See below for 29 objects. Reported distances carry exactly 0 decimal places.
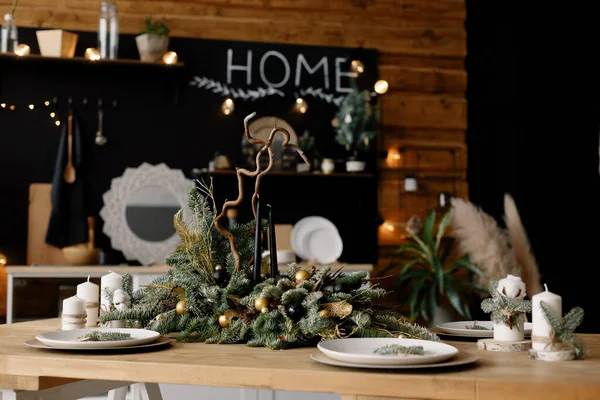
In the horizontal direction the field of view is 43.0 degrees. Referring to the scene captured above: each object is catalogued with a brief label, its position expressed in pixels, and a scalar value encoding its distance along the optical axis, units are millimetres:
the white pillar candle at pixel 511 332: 1789
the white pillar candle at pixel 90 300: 2103
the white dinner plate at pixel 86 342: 1709
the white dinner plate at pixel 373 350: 1484
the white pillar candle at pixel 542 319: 1646
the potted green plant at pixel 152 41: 5012
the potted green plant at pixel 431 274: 5020
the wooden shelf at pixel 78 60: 4891
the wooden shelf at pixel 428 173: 5543
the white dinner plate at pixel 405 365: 1488
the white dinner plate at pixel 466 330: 2039
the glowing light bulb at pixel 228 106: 5242
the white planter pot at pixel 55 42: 4921
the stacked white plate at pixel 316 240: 5191
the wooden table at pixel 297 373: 1395
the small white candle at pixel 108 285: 2139
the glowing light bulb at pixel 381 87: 5414
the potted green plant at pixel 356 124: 5207
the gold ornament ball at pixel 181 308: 1985
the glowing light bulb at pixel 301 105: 5375
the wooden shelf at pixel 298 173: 5036
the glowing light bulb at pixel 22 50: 4840
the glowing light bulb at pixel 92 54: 4906
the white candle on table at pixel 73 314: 2062
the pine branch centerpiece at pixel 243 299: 1829
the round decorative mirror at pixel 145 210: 5129
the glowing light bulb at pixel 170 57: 5031
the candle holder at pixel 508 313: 1755
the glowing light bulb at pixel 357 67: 5418
